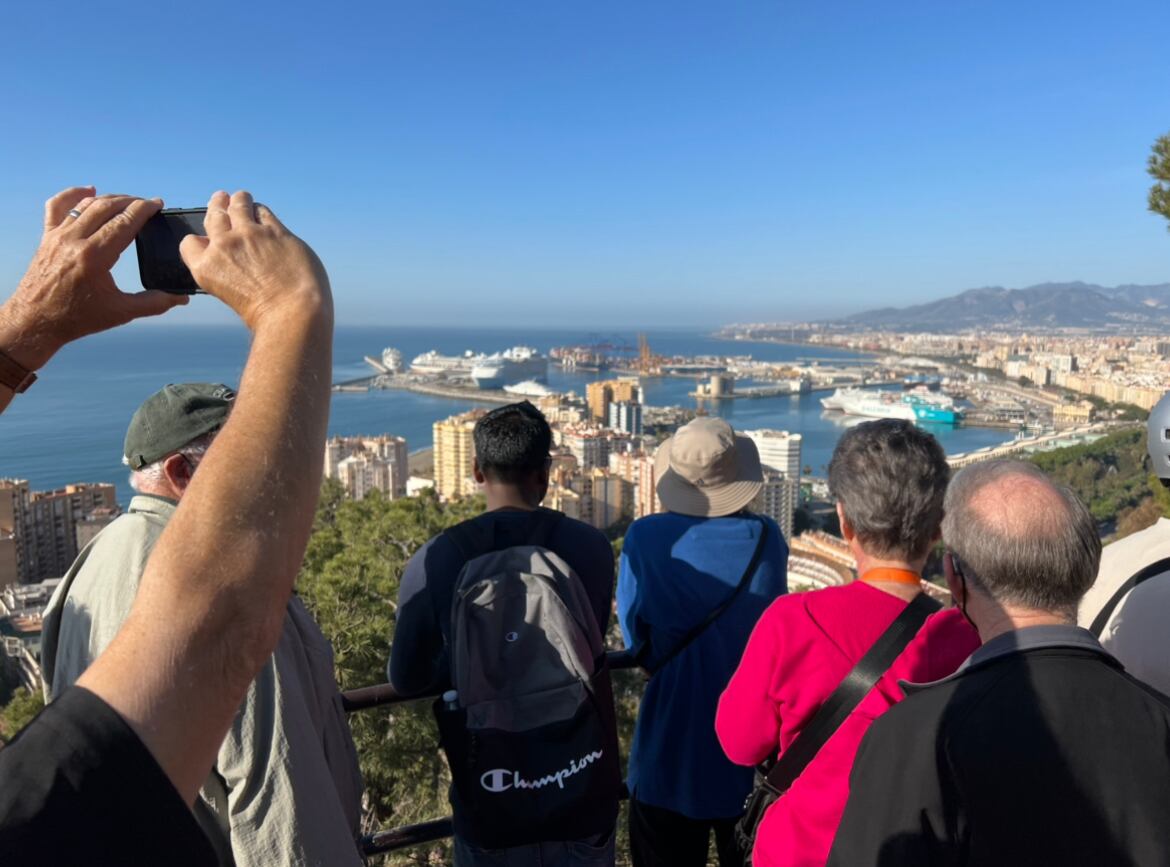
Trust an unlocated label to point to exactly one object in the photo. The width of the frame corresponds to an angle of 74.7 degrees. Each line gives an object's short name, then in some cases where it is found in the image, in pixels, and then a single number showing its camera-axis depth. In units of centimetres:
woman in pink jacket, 80
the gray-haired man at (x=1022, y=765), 59
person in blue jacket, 116
